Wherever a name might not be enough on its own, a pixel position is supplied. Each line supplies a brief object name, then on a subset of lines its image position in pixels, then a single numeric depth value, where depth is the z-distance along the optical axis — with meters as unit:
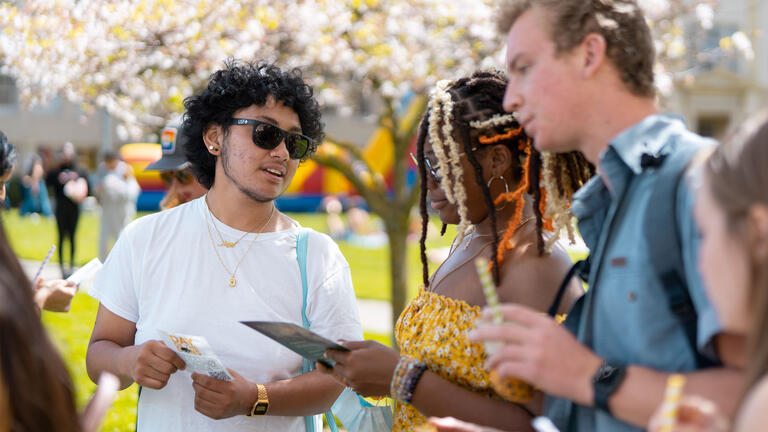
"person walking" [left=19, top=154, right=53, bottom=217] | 19.84
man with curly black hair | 2.58
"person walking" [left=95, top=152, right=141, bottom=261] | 12.62
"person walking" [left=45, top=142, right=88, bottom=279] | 12.38
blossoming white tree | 5.77
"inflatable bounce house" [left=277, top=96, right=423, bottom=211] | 26.37
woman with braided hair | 2.14
